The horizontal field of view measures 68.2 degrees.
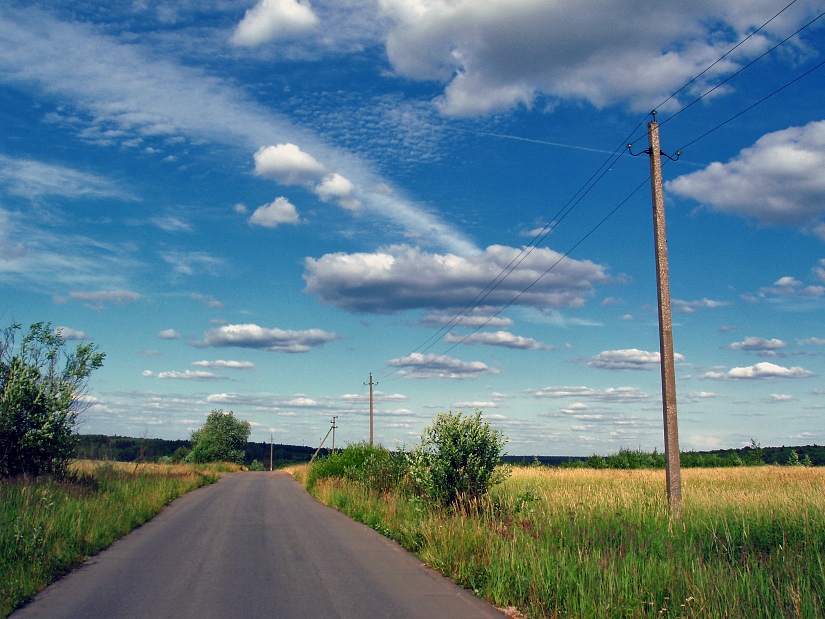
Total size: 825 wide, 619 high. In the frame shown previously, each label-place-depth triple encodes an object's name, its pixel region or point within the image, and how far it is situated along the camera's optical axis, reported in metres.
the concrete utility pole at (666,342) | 13.39
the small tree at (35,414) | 18.38
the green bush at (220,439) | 103.12
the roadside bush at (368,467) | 21.92
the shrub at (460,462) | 13.87
